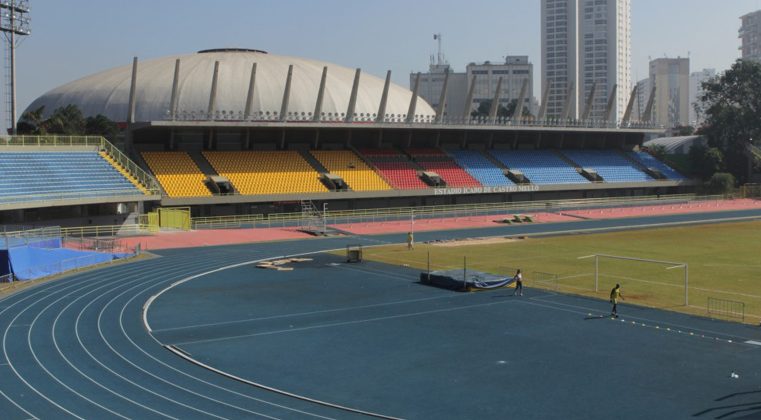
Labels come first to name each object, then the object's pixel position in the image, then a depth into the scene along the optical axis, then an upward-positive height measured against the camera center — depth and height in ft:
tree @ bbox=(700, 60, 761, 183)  364.58 +39.38
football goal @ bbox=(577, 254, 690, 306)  111.10 -13.83
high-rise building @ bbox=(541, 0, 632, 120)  322.96 +41.01
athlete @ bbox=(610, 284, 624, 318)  103.65 -14.07
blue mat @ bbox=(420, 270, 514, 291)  126.11 -14.23
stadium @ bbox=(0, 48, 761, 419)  72.49 -13.60
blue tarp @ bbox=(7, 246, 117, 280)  132.87 -12.19
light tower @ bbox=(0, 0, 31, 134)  228.53 +49.53
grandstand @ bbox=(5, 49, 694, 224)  240.94 +18.42
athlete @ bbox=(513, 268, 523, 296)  121.29 -14.25
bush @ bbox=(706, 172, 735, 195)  331.98 +5.15
